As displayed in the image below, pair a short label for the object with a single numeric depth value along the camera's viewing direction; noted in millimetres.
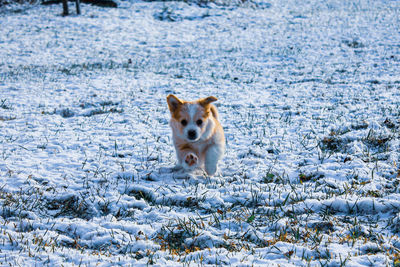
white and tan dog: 9430
